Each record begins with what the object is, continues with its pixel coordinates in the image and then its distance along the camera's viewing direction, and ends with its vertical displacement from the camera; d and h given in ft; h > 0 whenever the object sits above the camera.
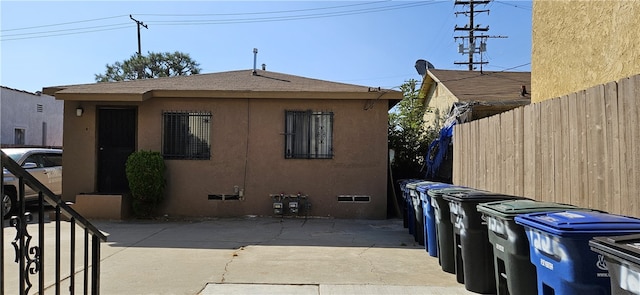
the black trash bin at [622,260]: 7.16 -1.64
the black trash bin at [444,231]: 19.20 -3.08
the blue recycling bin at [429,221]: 21.68 -3.03
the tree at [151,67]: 114.83 +22.84
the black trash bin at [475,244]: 16.19 -3.06
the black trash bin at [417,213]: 24.91 -3.04
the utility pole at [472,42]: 104.63 +26.46
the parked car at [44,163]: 36.63 -0.50
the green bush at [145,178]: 32.81 -1.50
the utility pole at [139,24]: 99.37 +29.03
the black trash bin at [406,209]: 28.02 -3.29
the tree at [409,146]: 38.96 +0.97
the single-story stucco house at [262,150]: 34.81 +0.55
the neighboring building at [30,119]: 67.36 +6.06
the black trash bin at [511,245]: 12.40 -2.45
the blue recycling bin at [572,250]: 9.59 -2.04
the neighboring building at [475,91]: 44.80 +8.51
